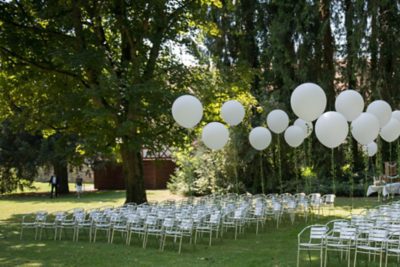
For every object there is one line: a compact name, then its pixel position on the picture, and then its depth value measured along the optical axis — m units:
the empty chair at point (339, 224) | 9.27
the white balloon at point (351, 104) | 11.70
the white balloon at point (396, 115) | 13.62
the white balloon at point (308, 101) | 11.01
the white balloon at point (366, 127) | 11.24
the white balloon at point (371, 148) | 16.55
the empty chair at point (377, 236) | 8.29
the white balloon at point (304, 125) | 15.16
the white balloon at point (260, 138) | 14.54
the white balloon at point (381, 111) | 12.28
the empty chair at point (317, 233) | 8.87
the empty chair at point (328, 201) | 15.71
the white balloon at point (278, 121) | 14.49
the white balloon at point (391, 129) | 13.23
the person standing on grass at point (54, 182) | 31.00
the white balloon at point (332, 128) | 10.62
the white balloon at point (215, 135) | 13.13
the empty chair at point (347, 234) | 8.62
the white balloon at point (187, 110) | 12.06
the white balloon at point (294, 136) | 14.43
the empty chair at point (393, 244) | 8.94
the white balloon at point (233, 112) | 14.30
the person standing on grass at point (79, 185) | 30.72
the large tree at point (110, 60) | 15.84
